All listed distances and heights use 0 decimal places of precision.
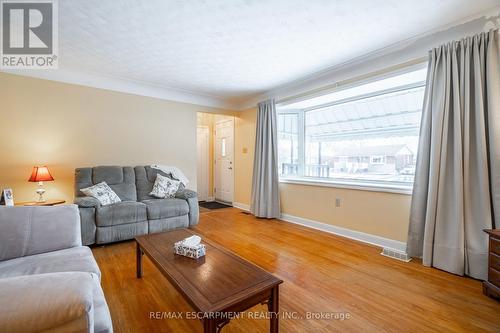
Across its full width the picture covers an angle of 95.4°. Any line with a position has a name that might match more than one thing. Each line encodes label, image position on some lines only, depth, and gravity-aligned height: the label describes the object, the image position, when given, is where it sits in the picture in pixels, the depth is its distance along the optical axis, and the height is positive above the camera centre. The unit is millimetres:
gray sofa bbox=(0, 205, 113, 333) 673 -466
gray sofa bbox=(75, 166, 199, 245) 2812 -610
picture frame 2330 -372
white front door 5422 +91
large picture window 2861 +474
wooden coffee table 1088 -673
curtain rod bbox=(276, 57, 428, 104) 2603 +1162
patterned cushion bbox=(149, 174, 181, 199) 3619 -387
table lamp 2842 -161
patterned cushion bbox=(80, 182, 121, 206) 3049 -415
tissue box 1629 -631
